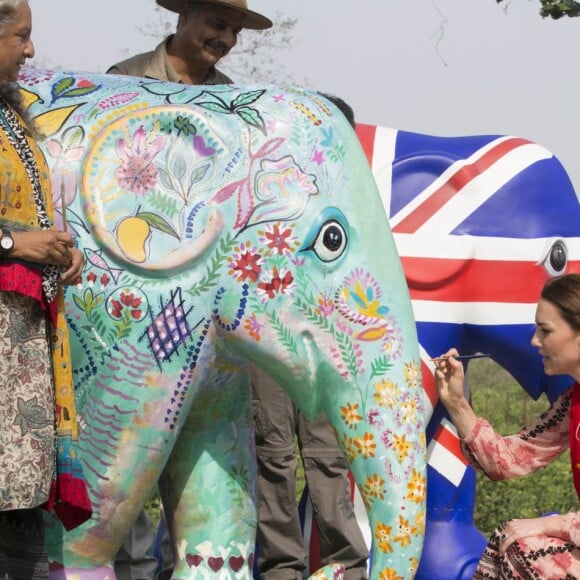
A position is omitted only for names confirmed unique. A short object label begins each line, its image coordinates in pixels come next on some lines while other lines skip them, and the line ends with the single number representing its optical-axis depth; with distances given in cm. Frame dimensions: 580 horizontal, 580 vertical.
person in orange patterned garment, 568
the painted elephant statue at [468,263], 855
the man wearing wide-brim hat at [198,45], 797
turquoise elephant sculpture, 628
